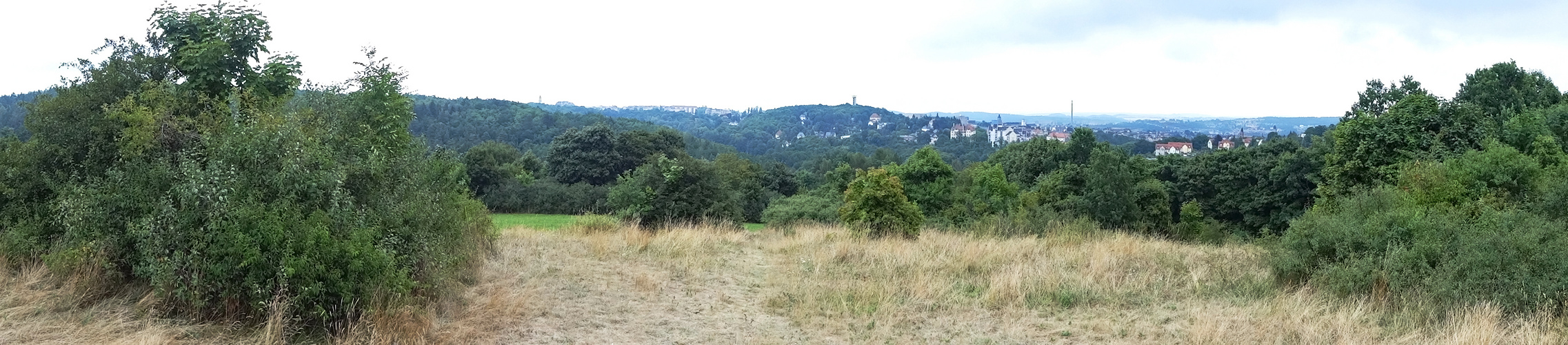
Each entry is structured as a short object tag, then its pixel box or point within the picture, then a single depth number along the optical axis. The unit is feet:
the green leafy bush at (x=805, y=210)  89.97
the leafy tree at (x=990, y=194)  115.23
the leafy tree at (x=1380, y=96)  85.92
